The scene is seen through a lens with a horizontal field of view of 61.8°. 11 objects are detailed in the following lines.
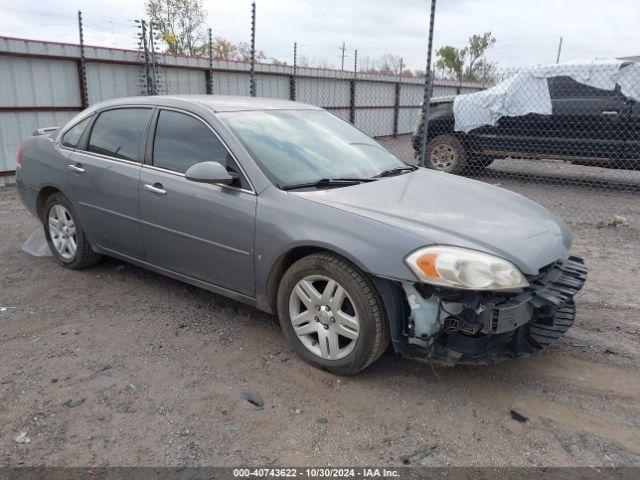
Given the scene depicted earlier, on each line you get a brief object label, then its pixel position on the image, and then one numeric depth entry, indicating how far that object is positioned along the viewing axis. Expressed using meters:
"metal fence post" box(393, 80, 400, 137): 19.86
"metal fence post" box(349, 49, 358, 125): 17.62
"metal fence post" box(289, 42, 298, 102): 15.42
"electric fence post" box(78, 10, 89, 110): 10.13
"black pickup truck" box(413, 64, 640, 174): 8.90
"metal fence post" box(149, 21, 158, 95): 10.71
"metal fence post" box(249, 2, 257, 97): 8.71
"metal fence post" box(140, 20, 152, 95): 10.33
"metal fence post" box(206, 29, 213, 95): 12.77
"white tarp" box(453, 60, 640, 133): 8.90
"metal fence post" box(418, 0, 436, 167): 6.76
